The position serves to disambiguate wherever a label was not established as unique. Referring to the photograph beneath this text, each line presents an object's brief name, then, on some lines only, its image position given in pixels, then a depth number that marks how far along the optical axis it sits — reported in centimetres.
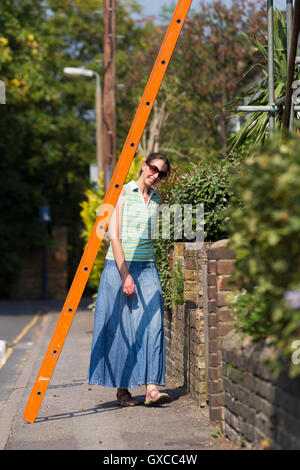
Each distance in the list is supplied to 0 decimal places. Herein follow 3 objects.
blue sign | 3162
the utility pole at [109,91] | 1616
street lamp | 2066
